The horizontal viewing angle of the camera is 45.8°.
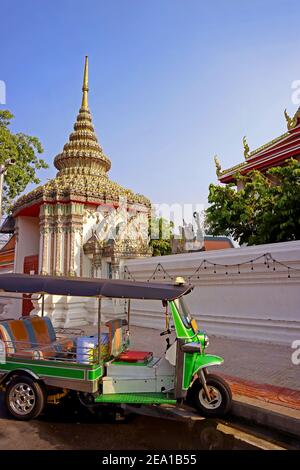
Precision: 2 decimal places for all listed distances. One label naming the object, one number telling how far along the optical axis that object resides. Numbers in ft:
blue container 16.44
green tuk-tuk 15.75
